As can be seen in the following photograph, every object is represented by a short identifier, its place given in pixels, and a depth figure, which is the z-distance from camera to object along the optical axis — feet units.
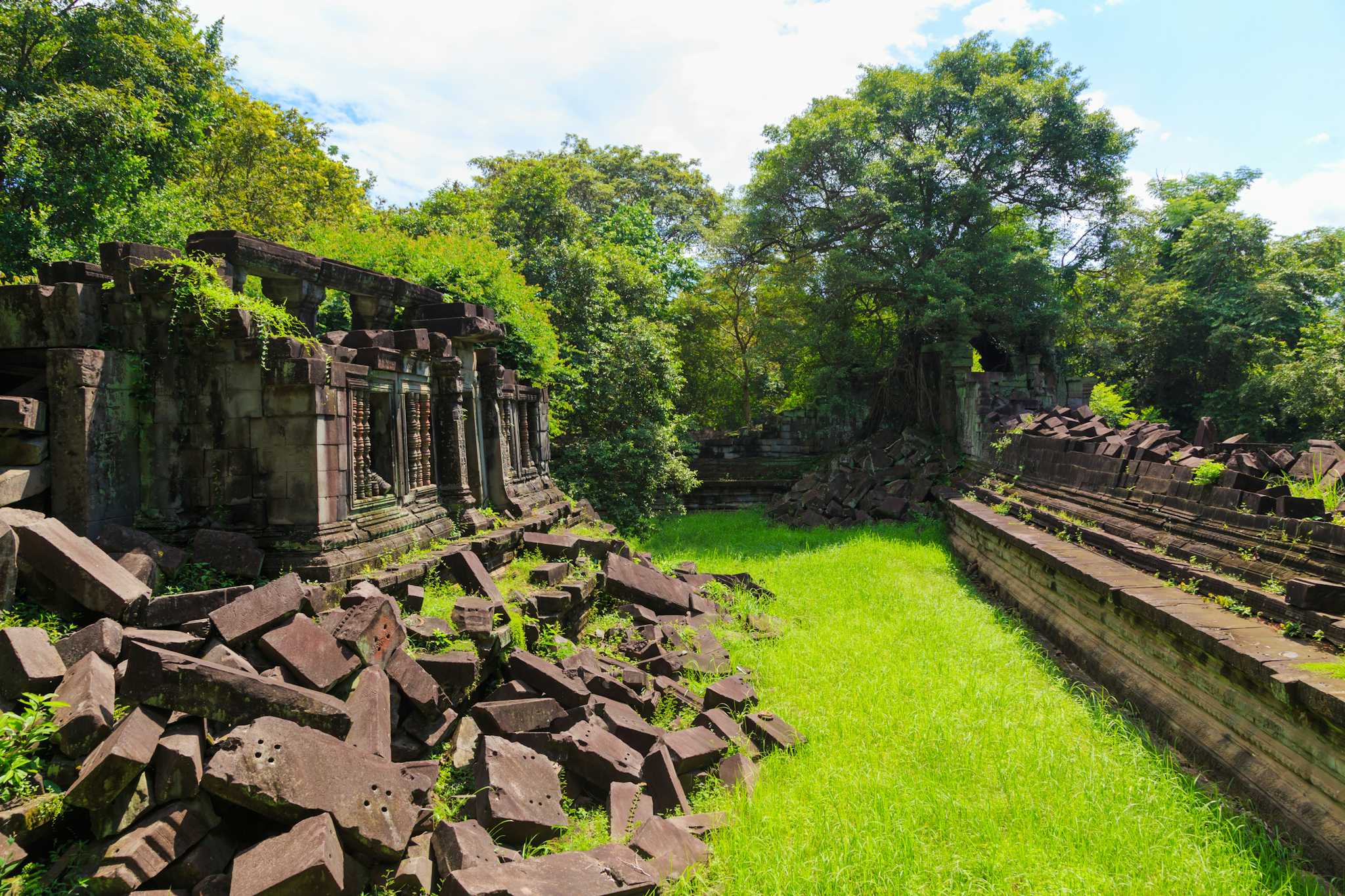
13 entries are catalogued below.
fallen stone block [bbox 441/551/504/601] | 19.25
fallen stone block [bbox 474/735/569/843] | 11.73
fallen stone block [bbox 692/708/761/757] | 15.19
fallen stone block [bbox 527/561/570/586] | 21.81
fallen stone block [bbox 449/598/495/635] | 16.34
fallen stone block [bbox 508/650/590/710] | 15.64
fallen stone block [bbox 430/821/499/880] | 10.18
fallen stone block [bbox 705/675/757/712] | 17.28
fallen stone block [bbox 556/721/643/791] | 13.55
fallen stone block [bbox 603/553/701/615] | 23.34
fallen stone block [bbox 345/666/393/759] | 12.01
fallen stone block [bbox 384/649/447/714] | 13.76
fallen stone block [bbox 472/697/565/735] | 14.26
